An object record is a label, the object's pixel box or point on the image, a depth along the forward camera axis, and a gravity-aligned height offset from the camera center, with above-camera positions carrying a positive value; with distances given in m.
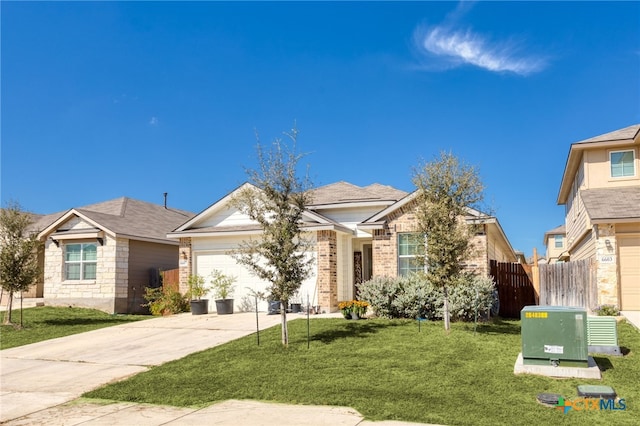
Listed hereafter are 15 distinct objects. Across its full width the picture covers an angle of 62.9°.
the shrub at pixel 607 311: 14.98 -1.59
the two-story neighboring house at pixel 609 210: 16.11 +1.56
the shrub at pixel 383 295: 15.52 -1.12
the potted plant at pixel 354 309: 15.41 -1.52
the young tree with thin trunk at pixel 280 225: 11.98 +0.77
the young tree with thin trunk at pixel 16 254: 16.83 +0.18
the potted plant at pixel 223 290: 18.73 -1.17
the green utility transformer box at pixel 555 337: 8.70 -1.36
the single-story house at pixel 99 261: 21.86 -0.07
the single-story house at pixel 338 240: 17.44 +0.65
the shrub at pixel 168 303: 20.09 -1.70
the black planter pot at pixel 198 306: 19.08 -1.74
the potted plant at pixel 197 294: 19.12 -1.35
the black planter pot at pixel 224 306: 18.69 -1.71
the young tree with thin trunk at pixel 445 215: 12.84 +1.05
